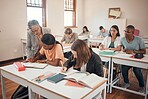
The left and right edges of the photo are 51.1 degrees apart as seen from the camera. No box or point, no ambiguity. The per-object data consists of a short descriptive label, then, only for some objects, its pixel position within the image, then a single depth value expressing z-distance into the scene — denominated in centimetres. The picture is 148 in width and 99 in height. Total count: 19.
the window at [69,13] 716
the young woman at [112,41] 337
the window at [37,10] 553
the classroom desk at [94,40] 571
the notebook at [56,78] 171
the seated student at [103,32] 660
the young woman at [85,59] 189
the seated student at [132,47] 301
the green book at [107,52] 305
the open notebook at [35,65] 217
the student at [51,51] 217
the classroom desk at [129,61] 256
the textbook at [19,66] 207
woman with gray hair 266
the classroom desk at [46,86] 145
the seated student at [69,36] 451
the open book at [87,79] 160
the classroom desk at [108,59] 290
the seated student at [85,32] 674
